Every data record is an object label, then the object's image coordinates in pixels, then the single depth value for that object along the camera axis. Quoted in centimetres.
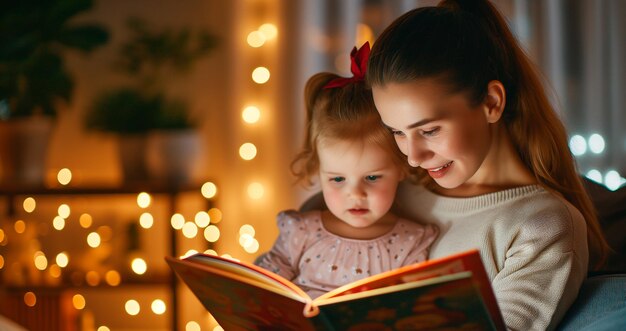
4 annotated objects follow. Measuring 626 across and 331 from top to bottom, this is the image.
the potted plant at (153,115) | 303
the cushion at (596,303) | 122
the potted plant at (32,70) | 291
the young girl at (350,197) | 144
